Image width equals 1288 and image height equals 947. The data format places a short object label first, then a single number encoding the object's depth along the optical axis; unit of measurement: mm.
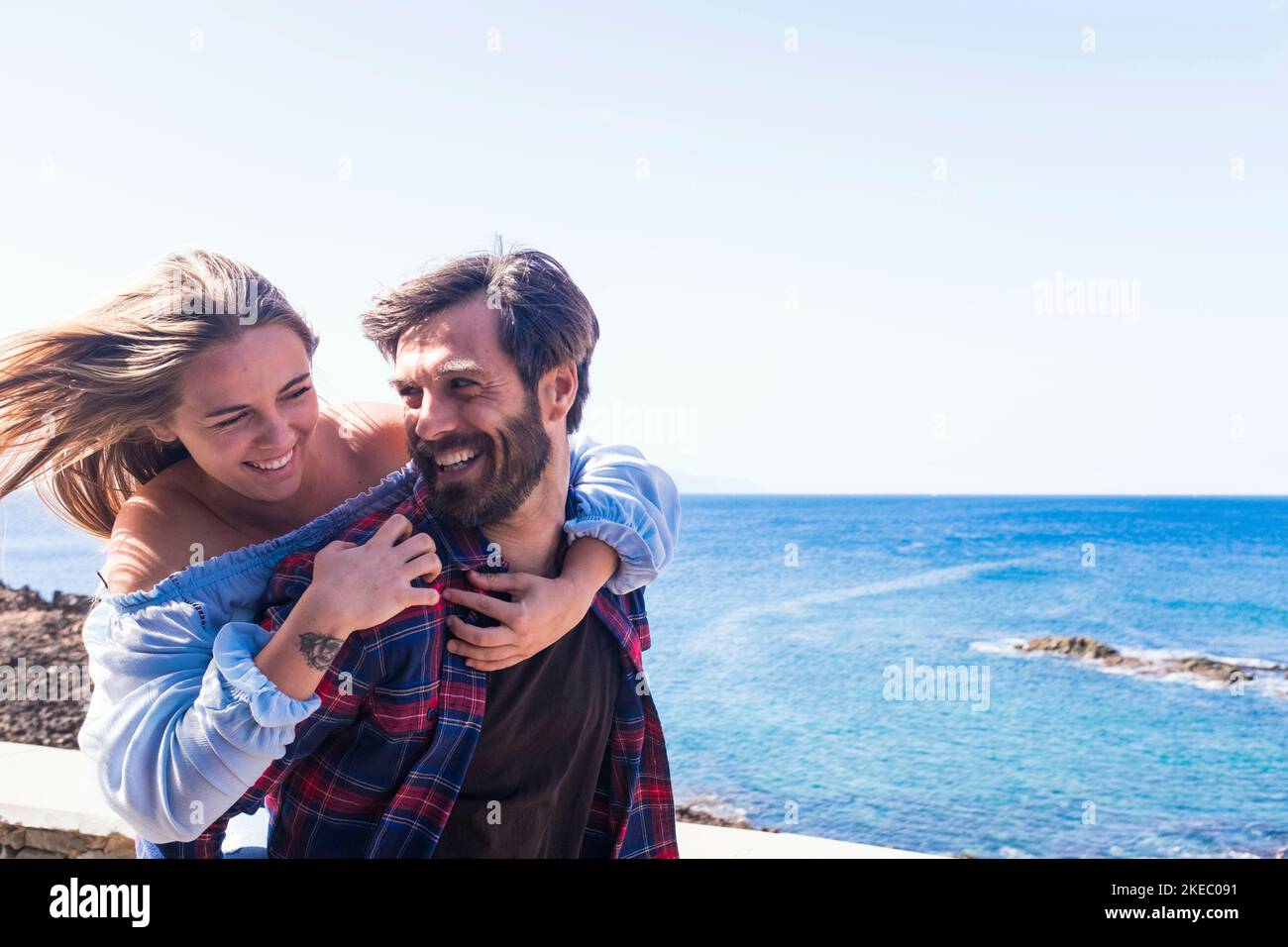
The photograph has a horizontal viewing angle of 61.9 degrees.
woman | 1847
